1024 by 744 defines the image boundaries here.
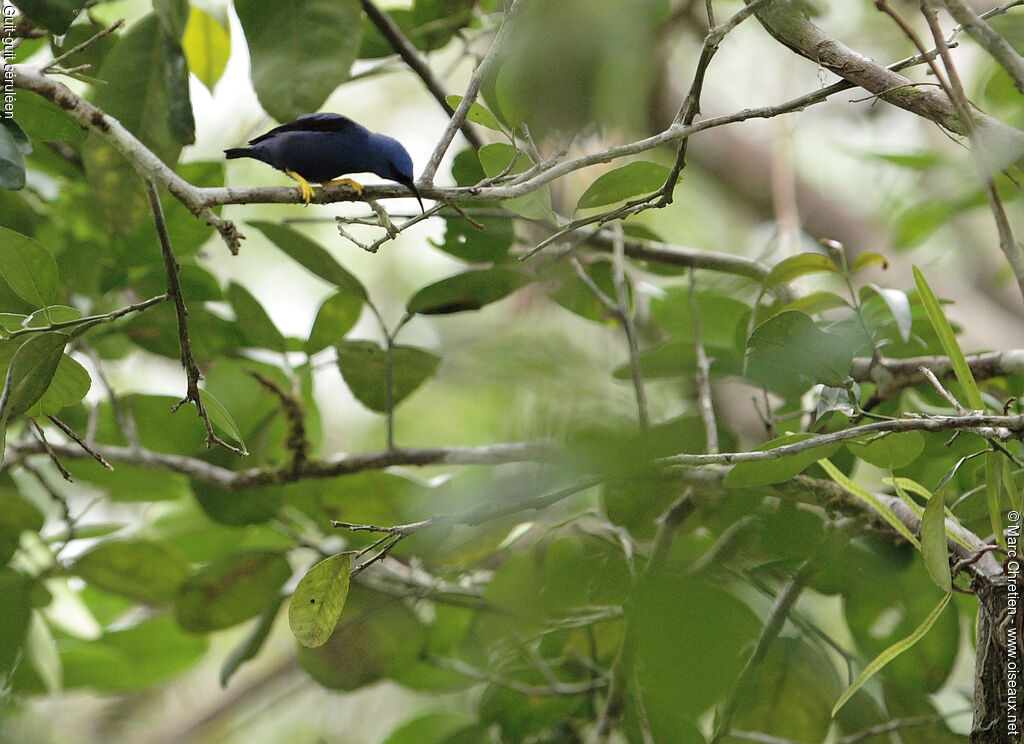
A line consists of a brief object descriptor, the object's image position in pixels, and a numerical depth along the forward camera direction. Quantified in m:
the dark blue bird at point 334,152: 8.28
